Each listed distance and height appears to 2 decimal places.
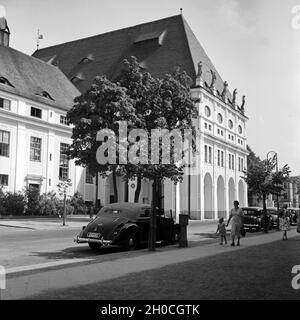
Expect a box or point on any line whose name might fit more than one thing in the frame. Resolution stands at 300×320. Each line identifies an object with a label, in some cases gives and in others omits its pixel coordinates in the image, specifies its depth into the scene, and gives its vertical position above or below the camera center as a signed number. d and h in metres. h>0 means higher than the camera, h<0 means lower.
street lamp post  32.25 +4.05
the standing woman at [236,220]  16.84 -0.32
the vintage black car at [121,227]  14.43 -0.56
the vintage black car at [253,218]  29.23 -0.42
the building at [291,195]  33.44 +2.38
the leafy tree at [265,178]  30.58 +2.35
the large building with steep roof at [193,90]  57.03 +17.26
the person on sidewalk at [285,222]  21.05 -0.51
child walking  17.92 -0.75
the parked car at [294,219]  43.87 -0.70
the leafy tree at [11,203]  40.08 +0.66
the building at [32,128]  43.50 +8.69
